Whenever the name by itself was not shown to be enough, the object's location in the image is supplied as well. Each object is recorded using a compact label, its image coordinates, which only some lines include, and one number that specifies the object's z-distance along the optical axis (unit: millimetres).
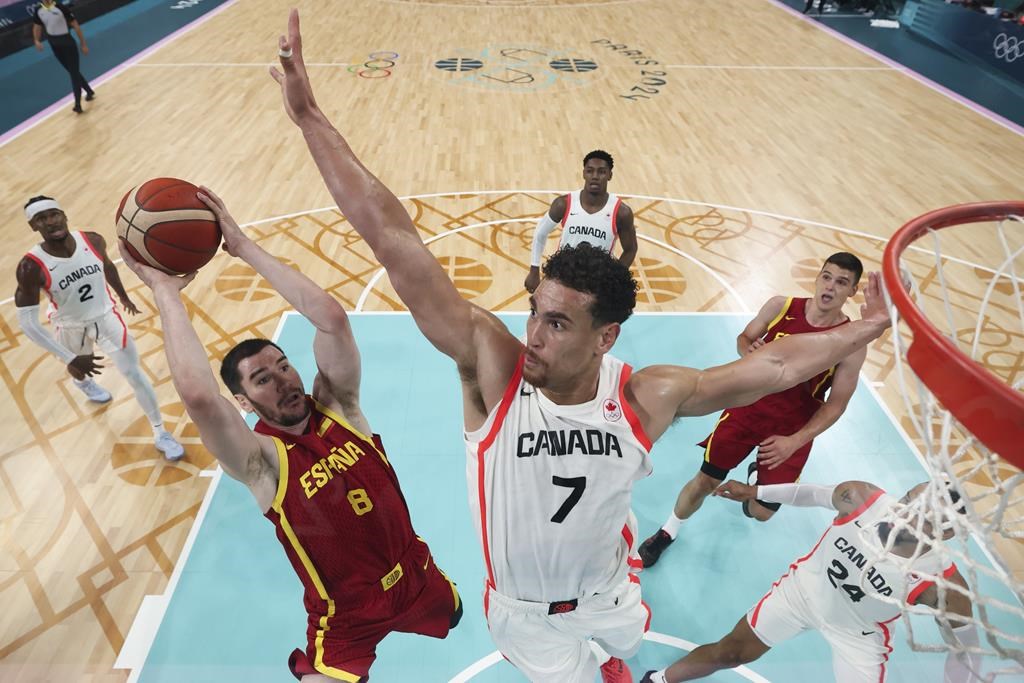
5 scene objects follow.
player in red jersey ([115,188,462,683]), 2615
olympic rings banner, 12549
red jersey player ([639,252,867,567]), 3541
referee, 9773
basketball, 2609
